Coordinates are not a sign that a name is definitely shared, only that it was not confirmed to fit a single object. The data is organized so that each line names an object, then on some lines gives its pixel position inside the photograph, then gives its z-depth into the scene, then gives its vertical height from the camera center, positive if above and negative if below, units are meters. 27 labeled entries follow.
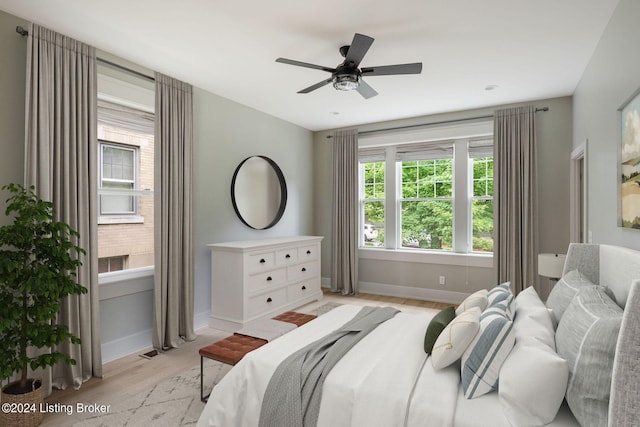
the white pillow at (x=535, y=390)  1.26 -0.66
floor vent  3.19 -1.32
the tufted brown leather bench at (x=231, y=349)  2.29 -0.94
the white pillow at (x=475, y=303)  2.08 -0.55
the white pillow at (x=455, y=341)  1.59 -0.60
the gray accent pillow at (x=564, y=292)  1.87 -0.45
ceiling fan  2.41 +1.11
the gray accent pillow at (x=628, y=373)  1.04 -0.49
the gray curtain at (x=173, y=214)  3.38 +0.00
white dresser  3.79 -0.79
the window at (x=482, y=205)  4.84 +0.12
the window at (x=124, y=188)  3.23 +0.26
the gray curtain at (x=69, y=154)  2.52 +0.46
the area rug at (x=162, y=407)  2.18 -1.31
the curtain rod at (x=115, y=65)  2.49 +1.34
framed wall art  1.85 +0.28
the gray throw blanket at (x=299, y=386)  1.54 -0.81
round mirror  4.50 +0.30
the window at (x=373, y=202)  5.66 +0.19
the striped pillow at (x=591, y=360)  1.16 -0.53
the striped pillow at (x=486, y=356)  1.44 -0.62
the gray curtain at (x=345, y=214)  5.55 -0.01
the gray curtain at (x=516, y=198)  4.28 +0.20
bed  1.16 -0.74
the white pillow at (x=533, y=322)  1.53 -0.54
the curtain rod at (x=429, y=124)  4.62 +1.32
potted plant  2.09 -0.50
